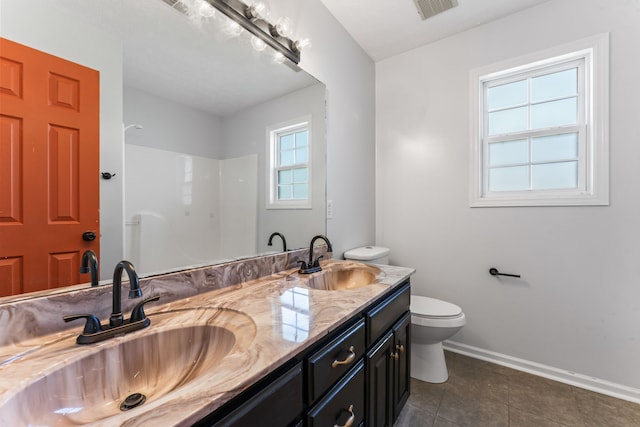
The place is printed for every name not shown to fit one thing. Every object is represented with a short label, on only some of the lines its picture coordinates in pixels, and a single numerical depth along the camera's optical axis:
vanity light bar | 1.18
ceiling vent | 1.82
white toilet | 1.69
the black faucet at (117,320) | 0.69
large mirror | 0.84
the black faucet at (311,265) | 1.49
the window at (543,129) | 1.71
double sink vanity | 0.53
